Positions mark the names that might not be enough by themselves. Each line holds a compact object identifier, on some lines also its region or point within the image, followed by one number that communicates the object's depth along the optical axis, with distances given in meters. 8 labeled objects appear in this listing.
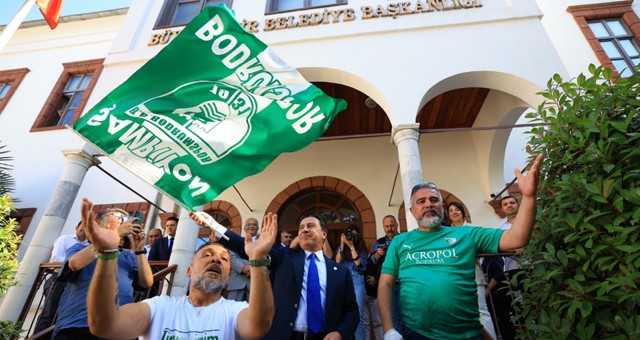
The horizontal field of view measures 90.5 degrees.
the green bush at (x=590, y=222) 1.42
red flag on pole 5.34
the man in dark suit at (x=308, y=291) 2.23
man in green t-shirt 1.93
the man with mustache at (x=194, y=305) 1.45
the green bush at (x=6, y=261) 3.30
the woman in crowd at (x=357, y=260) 3.73
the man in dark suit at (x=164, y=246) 4.79
